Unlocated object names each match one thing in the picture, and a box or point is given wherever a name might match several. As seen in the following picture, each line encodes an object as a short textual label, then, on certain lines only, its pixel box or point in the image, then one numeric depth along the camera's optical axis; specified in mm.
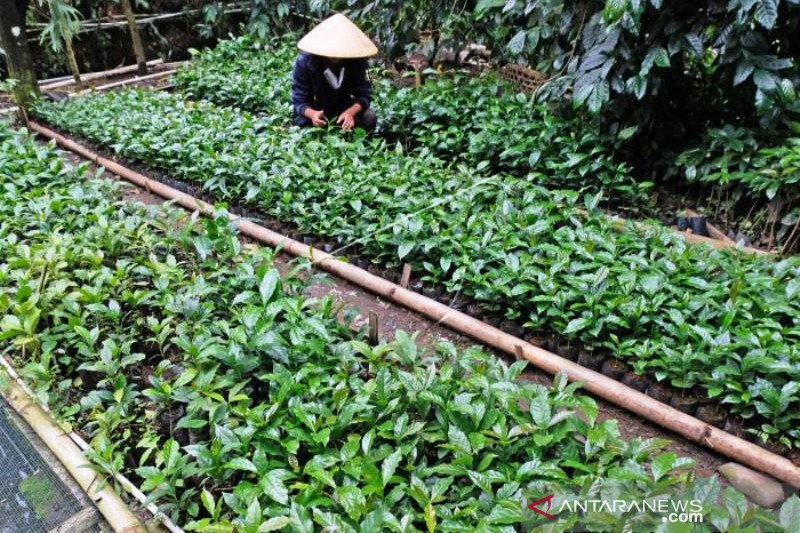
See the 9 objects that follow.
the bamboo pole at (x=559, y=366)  2498
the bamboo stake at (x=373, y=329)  2650
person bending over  5633
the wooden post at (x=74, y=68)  7918
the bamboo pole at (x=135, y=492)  2004
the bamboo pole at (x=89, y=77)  8984
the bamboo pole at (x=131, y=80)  8843
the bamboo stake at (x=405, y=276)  3715
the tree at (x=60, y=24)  7031
